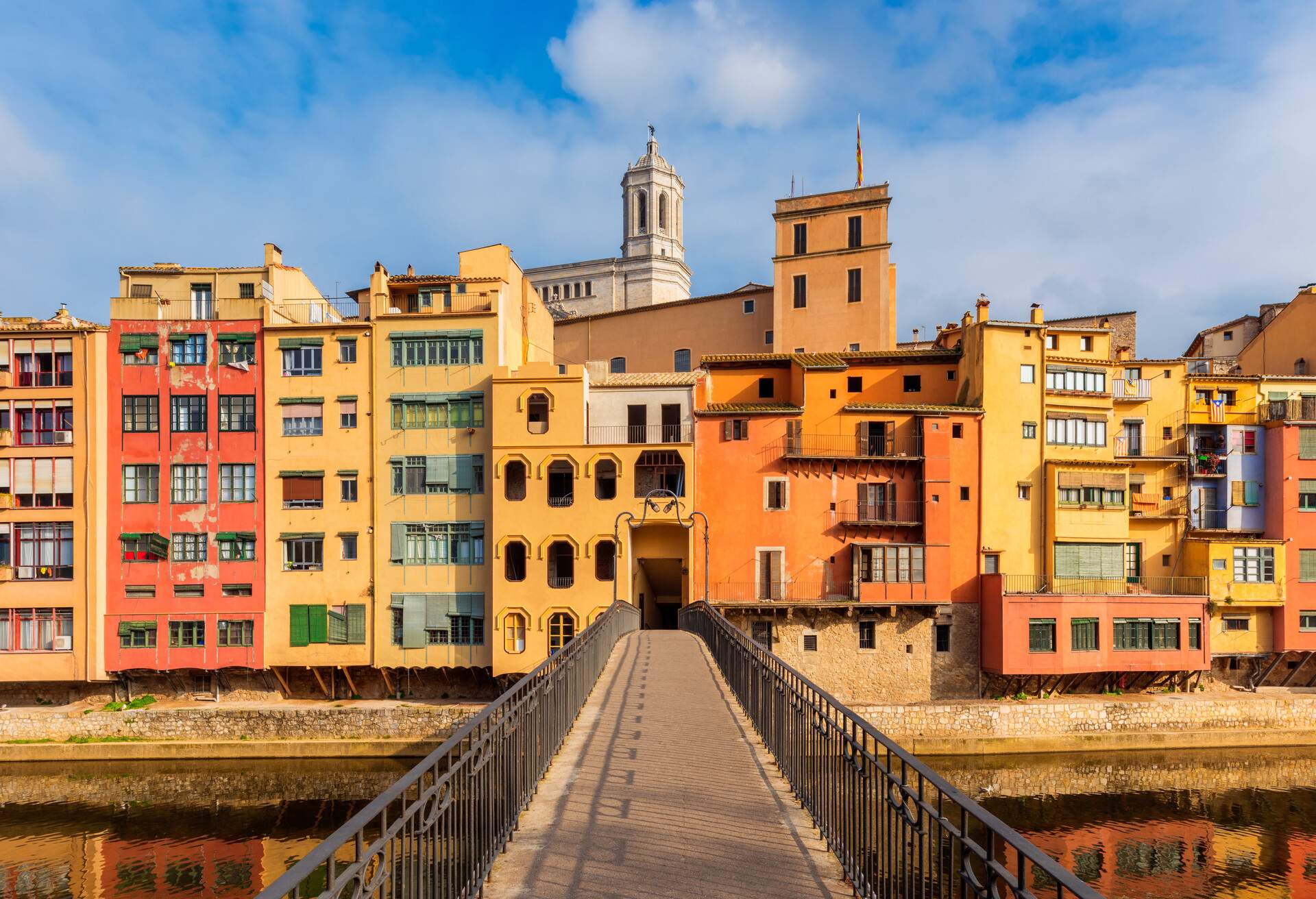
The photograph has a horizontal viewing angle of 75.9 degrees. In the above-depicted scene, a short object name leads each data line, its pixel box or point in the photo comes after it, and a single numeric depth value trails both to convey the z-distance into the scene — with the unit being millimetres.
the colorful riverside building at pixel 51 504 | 35344
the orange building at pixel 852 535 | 36500
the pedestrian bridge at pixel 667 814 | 4969
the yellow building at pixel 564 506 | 35750
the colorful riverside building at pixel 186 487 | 36062
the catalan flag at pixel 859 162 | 47731
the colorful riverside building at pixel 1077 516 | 35469
